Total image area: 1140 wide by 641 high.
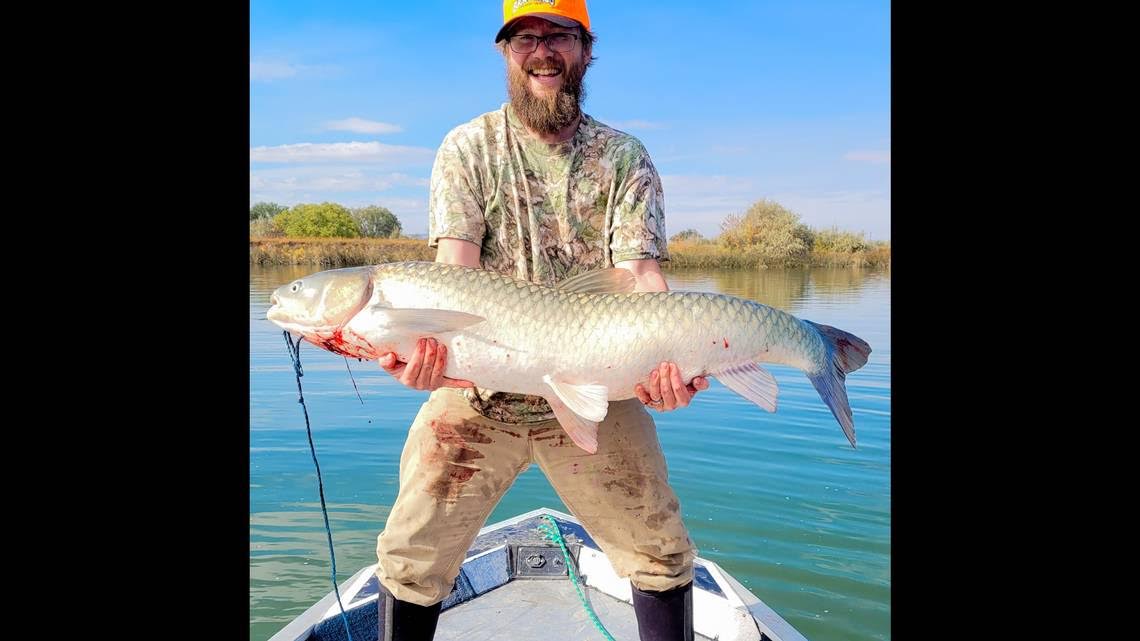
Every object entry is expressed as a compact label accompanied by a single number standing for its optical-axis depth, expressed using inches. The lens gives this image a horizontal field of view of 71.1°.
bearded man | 137.9
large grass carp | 122.0
